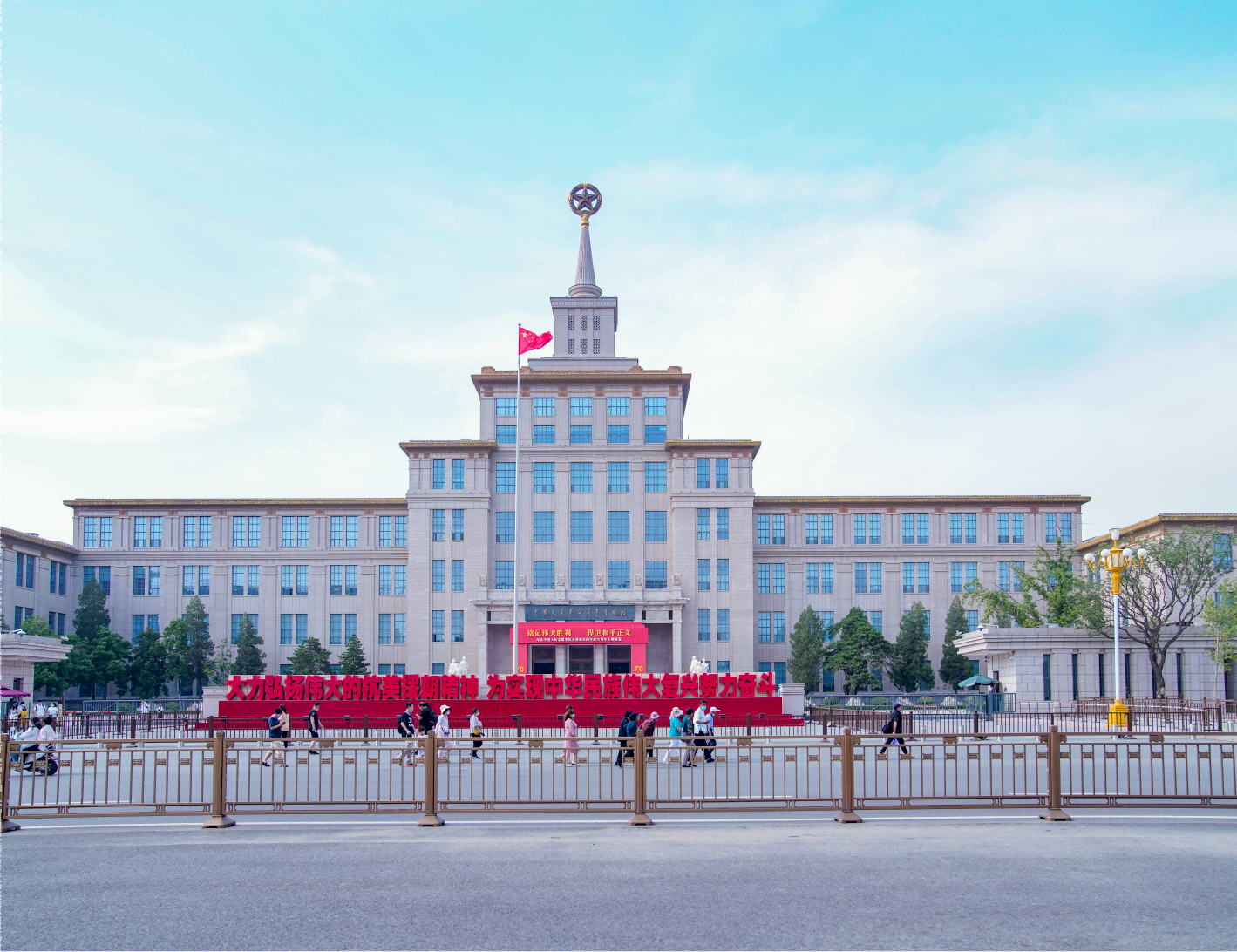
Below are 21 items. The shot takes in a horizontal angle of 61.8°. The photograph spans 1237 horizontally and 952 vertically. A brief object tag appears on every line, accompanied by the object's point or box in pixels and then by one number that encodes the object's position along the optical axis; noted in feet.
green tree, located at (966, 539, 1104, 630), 171.94
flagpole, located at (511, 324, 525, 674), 146.59
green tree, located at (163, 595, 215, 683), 203.21
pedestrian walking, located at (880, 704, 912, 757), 76.84
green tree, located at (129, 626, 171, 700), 201.77
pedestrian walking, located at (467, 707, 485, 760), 77.61
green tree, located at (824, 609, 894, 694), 190.29
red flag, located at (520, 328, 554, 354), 150.51
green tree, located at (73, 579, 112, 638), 211.61
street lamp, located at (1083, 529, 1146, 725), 99.55
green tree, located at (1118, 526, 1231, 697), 145.79
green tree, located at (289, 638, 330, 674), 203.21
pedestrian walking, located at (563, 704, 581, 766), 72.79
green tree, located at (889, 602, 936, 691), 199.62
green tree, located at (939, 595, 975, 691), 201.67
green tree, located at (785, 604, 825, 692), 196.65
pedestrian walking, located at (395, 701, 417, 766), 77.41
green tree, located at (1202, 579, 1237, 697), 143.43
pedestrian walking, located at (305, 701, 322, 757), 81.97
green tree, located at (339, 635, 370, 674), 203.31
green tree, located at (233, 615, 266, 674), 206.18
